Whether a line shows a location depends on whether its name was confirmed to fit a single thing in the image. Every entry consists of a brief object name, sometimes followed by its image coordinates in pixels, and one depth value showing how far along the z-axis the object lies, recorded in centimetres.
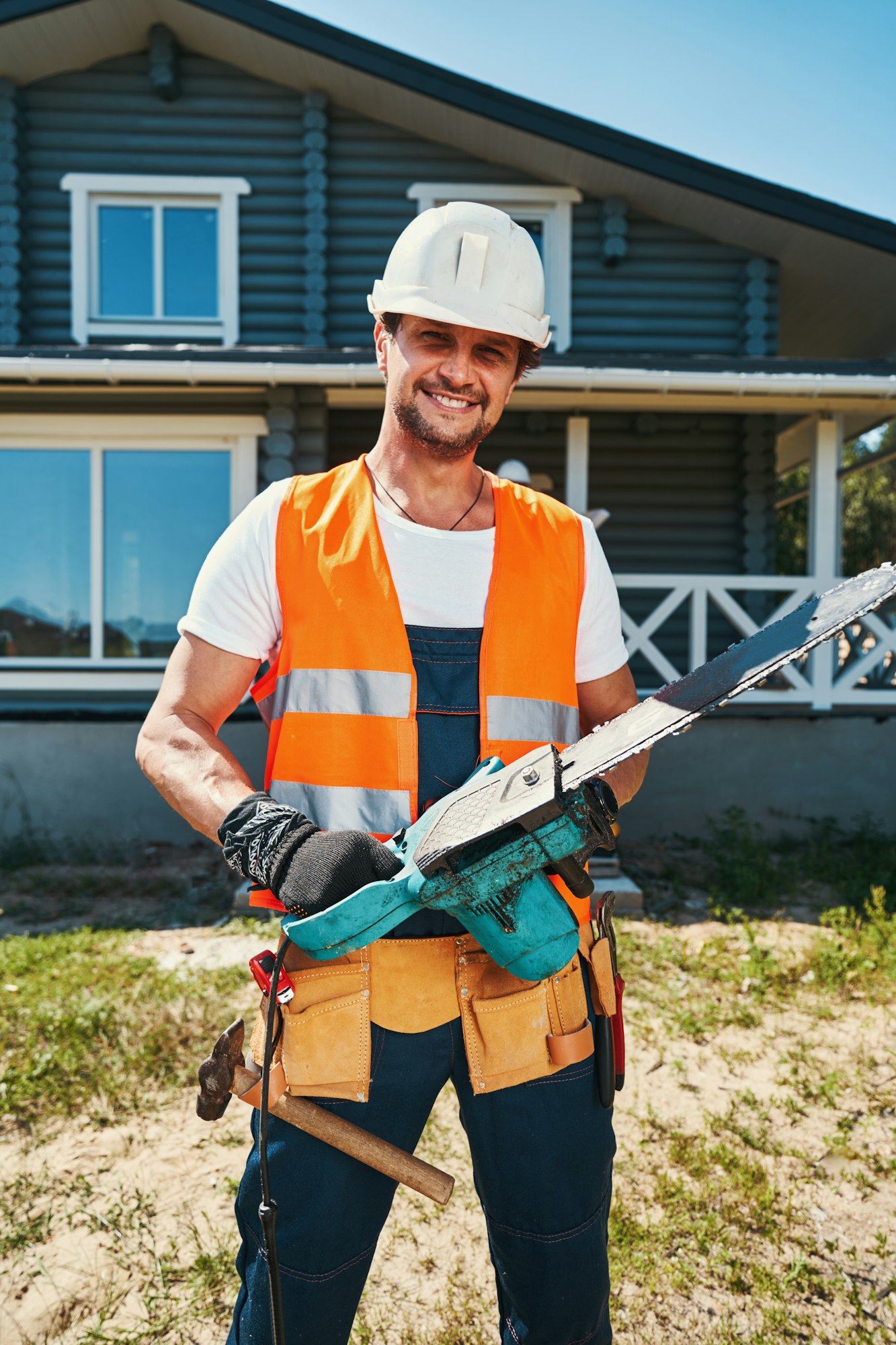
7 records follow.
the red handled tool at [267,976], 137
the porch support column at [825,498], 717
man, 137
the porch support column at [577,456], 711
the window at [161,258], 794
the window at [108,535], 705
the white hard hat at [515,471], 570
